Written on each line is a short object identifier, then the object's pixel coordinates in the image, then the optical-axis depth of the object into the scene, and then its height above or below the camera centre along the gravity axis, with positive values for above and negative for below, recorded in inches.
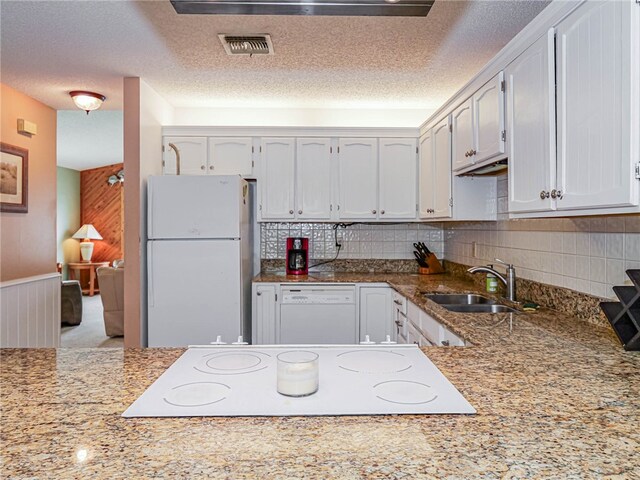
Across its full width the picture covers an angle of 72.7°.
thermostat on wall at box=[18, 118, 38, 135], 136.1 +36.1
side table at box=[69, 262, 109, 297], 313.7 -22.1
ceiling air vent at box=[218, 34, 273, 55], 99.1 +46.2
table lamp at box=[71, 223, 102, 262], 319.6 +1.6
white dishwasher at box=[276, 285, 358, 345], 138.6 -23.9
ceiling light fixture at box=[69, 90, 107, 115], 136.9 +45.2
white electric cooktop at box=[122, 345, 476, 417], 36.8 -14.2
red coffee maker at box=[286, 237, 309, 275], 154.0 -5.3
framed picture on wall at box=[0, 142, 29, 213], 129.0 +19.1
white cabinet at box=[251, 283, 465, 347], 138.6 -22.0
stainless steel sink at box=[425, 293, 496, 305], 113.0 -15.3
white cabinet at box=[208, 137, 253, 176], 150.2 +30.4
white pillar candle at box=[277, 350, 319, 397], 39.1 -12.3
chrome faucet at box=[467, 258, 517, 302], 100.6 -8.8
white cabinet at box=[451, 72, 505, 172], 84.7 +25.0
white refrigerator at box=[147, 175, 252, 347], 126.5 -6.7
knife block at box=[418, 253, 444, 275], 155.7 -9.8
